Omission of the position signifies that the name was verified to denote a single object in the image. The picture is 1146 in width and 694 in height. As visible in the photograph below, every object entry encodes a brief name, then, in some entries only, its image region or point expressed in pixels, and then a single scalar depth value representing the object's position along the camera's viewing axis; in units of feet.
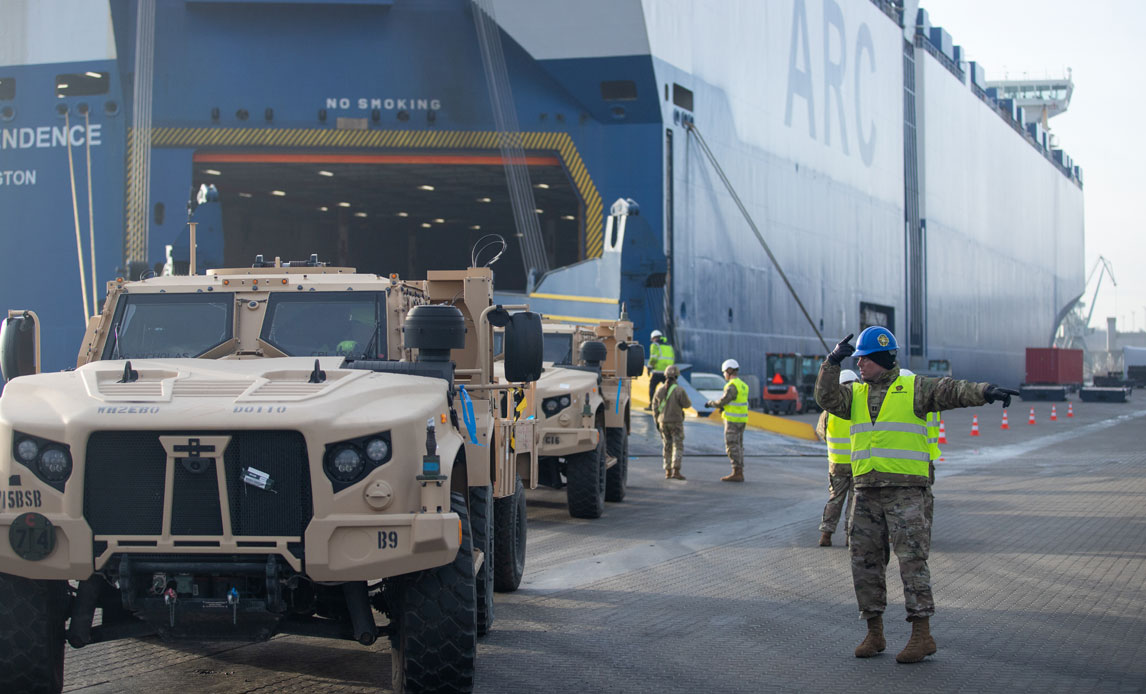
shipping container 216.95
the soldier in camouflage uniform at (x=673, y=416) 58.48
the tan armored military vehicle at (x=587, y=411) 43.04
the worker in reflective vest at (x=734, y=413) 57.11
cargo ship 99.76
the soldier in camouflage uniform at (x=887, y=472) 22.59
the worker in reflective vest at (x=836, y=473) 37.42
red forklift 124.67
